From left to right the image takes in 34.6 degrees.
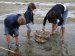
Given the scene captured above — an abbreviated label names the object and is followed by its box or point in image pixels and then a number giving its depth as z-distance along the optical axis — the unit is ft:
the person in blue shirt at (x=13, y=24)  13.31
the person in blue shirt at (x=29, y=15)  14.92
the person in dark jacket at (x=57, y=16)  15.11
